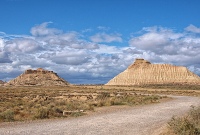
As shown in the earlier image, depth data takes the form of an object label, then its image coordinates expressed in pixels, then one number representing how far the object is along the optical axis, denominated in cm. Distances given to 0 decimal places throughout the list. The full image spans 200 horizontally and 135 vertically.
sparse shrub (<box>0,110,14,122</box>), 1821
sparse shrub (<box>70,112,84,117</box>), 1983
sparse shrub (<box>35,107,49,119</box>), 1883
